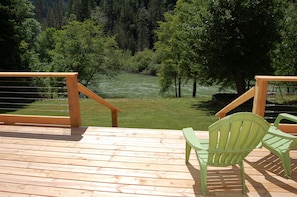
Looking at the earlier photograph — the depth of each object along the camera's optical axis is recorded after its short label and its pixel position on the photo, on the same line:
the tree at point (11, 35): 14.34
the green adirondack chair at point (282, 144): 2.98
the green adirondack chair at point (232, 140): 2.59
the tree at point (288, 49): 15.17
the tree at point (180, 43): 13.18
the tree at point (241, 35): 11.94
